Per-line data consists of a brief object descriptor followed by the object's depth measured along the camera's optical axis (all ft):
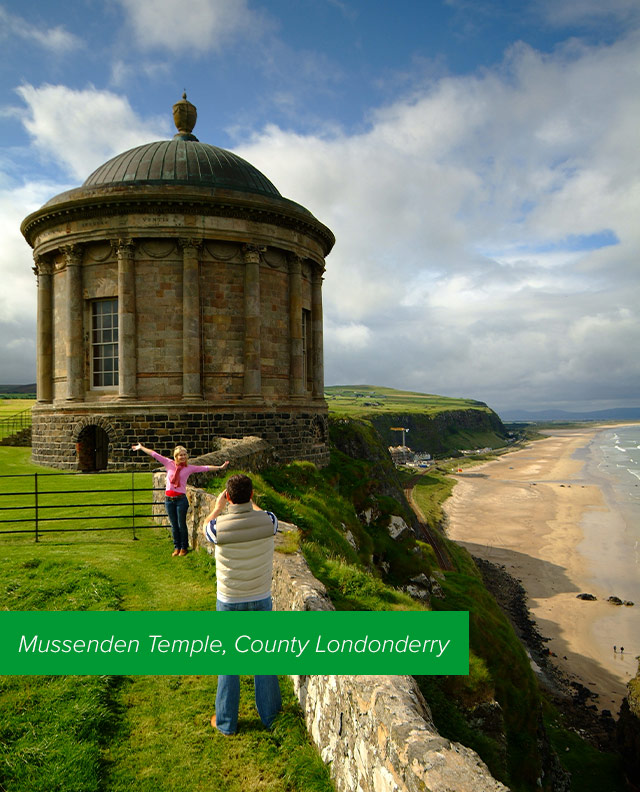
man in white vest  16.61
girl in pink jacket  32.55
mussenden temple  69.10
